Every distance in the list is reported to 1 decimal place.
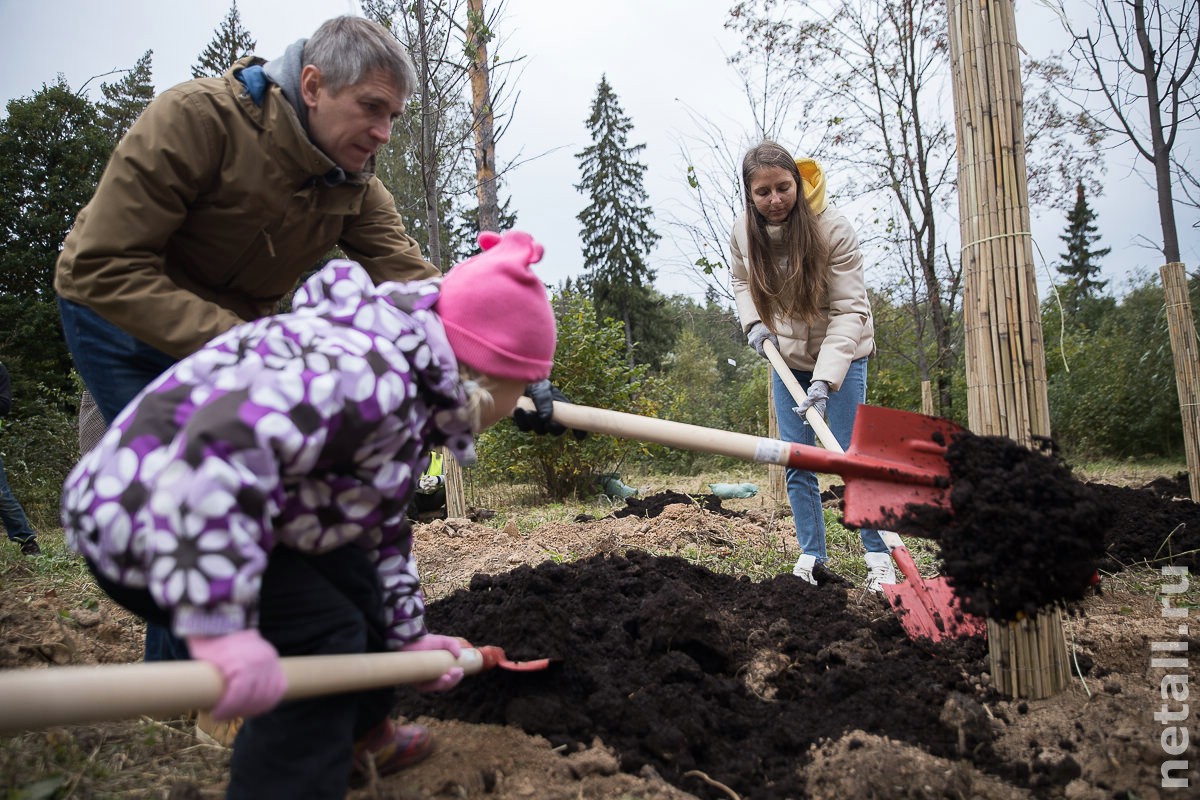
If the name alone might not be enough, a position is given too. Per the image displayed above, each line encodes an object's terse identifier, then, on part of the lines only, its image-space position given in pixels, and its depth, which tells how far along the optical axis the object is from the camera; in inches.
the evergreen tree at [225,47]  920.9
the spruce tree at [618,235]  1159.0
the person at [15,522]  247.1
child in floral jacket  50.8
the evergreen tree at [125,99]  740.0
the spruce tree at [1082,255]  1480.1
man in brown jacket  75.8
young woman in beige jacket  140.8
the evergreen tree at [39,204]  604.1
